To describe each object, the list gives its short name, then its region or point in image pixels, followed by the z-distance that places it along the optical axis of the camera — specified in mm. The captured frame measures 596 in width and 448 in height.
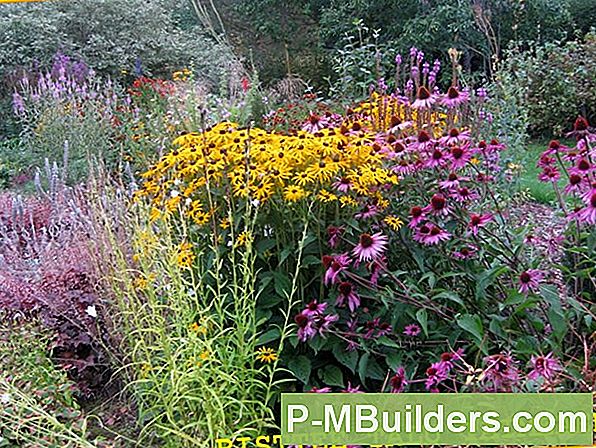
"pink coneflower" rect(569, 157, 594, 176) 2160
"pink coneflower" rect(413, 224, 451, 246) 2173
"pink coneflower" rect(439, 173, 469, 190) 2248
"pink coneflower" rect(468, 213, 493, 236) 2209
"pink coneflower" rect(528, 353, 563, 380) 1756
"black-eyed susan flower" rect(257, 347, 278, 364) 2248
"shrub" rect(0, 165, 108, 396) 2906
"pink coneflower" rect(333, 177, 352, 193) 2295
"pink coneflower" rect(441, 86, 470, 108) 2402
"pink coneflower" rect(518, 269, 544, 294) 2180
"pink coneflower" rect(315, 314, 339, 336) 2219
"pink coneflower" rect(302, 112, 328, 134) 2739
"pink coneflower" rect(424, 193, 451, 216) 2199
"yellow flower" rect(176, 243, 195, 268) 2388
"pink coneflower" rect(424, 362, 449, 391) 1905
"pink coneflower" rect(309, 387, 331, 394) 2025
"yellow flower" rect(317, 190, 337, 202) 2273
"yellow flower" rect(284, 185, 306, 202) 2254
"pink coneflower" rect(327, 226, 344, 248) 2312
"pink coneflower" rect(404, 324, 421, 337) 2296
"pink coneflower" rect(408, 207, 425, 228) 2223
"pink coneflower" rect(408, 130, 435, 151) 2330
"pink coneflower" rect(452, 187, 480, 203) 2336
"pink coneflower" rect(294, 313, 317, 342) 2227
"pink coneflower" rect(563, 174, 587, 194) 2117
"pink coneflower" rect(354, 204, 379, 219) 2314
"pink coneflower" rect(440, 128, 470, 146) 2320
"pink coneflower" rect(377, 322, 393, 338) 2361
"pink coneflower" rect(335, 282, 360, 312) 2237
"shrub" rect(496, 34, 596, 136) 7891
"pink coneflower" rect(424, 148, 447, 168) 2284
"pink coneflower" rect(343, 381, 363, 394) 1958
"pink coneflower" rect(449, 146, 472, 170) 2238
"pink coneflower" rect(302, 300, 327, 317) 2230
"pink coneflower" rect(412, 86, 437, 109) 2406
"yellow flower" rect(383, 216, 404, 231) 2354
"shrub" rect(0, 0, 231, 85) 9469
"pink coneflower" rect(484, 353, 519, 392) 1760
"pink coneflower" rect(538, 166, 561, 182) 2285
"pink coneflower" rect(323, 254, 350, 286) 2178
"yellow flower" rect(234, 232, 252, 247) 2165
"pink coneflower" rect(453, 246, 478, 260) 2375
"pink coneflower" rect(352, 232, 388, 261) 2154
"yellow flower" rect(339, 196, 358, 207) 2318
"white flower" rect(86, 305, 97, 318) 2292
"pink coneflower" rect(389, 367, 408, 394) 2012
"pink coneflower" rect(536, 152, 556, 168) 2355
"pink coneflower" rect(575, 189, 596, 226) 1979
